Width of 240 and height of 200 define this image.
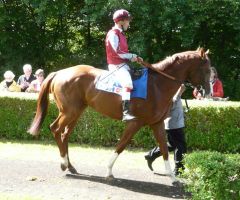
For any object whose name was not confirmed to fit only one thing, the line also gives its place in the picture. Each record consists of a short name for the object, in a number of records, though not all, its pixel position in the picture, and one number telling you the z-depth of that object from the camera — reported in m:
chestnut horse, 8.35
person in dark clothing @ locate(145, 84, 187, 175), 8.82
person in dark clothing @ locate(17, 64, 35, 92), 14.09
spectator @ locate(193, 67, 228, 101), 12.74
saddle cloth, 8.36
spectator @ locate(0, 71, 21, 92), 14.00
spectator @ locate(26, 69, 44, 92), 13.79
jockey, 8.27
